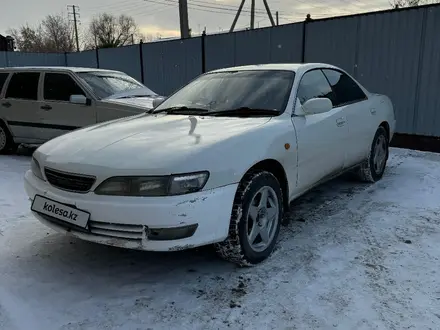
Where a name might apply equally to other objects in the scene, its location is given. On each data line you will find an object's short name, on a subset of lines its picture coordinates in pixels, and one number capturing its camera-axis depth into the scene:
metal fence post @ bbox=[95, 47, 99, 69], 15.00
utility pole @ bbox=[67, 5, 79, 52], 57.09
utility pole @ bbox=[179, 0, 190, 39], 15.48
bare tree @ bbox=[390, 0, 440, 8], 15.95
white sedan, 2.49
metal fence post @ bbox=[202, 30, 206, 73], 10.51
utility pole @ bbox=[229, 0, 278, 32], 20.57
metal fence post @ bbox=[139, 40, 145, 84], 12.75
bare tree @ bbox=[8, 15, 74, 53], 51.72
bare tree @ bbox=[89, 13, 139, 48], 55.56
